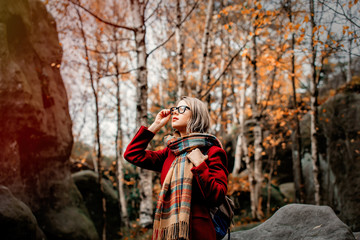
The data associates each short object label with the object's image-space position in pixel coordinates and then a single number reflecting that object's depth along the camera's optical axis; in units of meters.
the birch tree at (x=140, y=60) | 5.63
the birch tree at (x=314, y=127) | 6.64
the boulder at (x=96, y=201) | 10.53
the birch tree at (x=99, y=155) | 6.69
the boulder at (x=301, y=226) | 2.54
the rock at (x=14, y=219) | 4.21
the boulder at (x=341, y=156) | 6.66
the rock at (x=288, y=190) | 12.79
